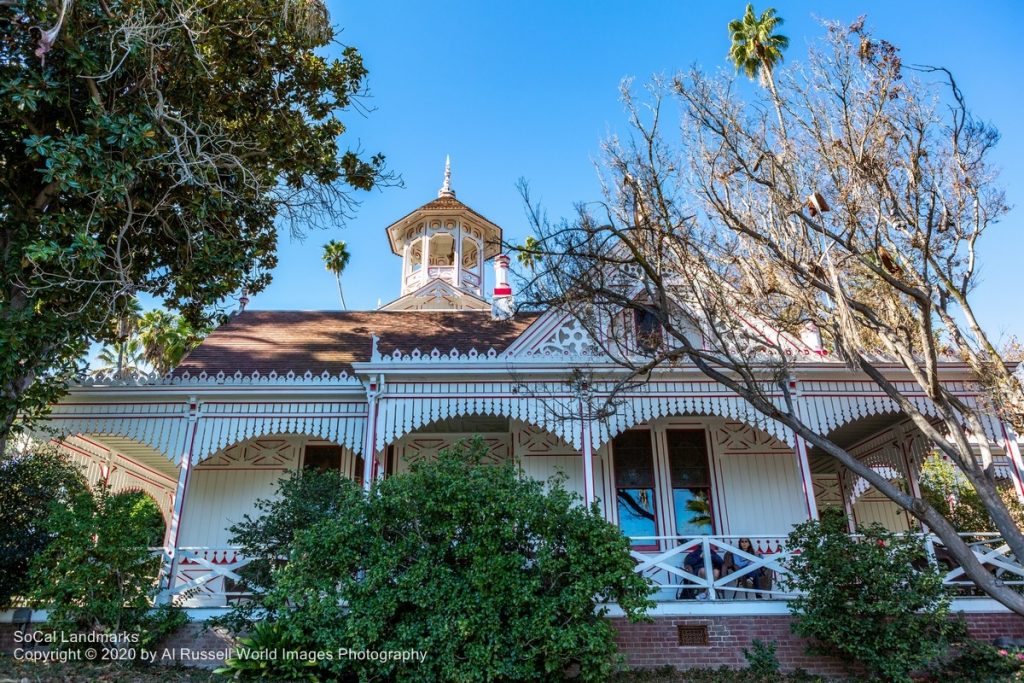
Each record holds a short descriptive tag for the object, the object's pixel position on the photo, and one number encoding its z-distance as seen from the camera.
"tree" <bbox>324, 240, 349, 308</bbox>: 40.66
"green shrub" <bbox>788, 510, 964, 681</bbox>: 8.95
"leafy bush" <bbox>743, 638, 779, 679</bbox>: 9.73
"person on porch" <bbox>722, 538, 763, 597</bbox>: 12.19
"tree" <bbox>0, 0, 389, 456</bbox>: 9.52
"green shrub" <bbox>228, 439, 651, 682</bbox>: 8.01
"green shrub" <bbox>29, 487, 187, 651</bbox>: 9.22
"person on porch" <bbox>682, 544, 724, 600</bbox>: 12.34
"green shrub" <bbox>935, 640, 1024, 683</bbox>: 9.00
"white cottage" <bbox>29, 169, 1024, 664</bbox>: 12.30
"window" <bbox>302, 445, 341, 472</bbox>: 14.62
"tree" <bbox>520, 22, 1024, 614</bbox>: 9.51
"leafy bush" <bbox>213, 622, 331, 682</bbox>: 8.04
